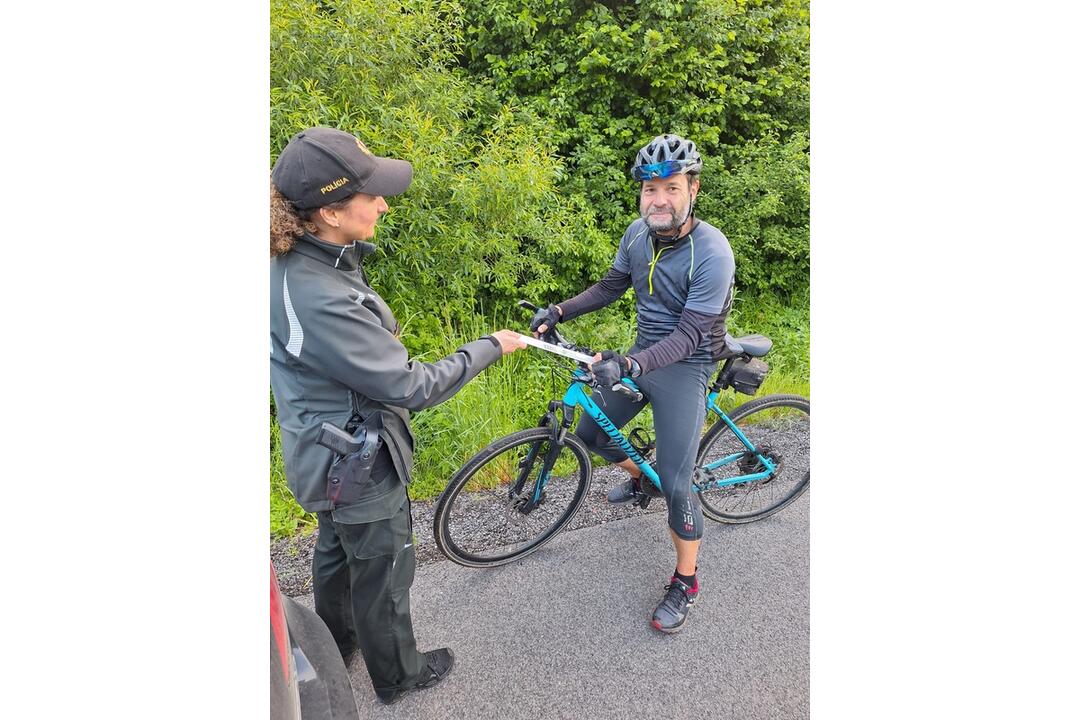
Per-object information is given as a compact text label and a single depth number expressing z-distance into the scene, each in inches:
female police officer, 52.6
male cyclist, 76.9
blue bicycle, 90.7
